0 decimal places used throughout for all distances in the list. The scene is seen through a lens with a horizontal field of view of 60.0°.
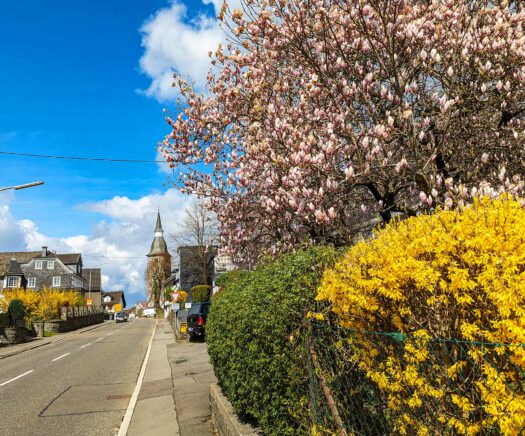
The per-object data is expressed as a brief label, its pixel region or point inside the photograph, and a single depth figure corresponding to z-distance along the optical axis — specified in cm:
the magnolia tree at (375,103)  593
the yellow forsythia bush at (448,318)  230
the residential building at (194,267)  5831
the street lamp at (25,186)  1909
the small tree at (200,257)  5705
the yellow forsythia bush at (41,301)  3916
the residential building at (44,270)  8319
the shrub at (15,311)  3381
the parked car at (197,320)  2506
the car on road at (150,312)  9409
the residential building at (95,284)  10810
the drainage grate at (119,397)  1090
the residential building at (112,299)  13562
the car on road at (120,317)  7144
